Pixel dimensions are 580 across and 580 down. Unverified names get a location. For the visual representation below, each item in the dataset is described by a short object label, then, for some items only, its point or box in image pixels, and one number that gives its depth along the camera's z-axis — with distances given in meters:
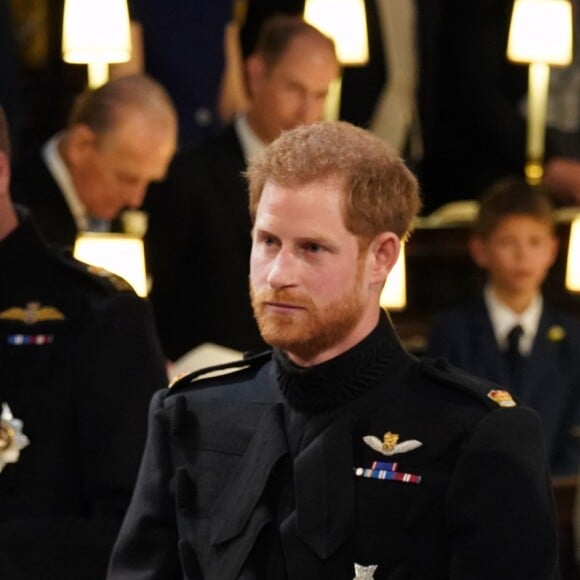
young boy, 13.47
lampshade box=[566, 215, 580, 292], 14.91
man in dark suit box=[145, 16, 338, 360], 11.70
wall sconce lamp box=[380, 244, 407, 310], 13.86
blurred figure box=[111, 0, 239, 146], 14.94
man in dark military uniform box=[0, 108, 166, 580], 7.39
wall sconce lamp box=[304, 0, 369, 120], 15.20
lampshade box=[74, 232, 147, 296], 11.50
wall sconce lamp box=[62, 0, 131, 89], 14.02
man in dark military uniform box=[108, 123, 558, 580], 5.89
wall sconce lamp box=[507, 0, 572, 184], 16.19
